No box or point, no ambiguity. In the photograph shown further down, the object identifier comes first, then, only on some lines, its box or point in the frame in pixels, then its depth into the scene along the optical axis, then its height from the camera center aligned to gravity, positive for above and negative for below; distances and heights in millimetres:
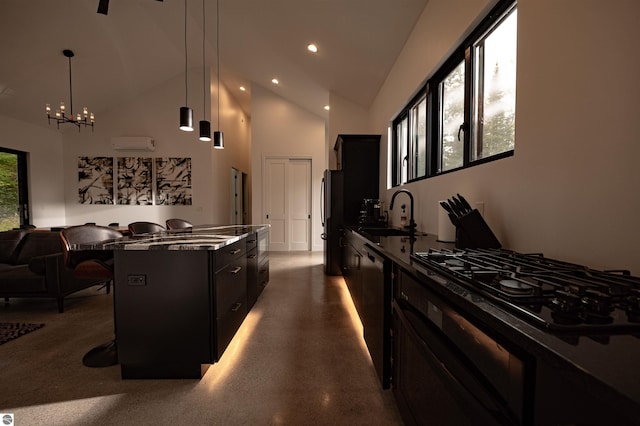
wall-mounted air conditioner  6570 +1390
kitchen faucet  2441 -182
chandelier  4728 +1492
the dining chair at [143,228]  3256 -246
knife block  1583 -137
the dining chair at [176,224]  3724 -221
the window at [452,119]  2346 +738
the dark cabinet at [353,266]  2603 -628
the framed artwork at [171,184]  6727 +500
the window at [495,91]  1685 +716
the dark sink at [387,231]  2992 -260
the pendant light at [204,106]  3926 +2227
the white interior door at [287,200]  7438 +154
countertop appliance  3967 -126
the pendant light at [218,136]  4414 +1036
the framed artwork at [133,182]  6723 +545
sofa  3168 -783
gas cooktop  569 -209
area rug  2545 -1107
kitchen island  1911 -648
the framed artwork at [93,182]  6762 +549
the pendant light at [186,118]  3412 +1003
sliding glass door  5550 +320
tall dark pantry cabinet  4746 +342
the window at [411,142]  3191 +775
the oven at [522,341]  448 -247
